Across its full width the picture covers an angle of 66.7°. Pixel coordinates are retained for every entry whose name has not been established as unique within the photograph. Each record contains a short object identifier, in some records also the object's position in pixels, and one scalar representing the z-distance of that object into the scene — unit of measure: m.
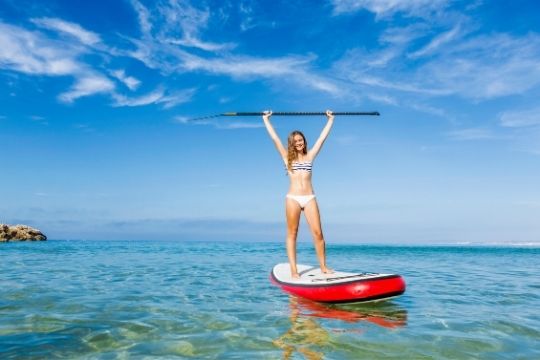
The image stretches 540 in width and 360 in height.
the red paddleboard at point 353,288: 6.96
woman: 8.55
